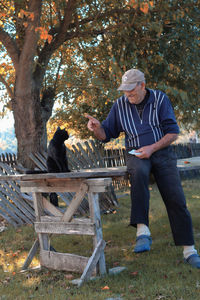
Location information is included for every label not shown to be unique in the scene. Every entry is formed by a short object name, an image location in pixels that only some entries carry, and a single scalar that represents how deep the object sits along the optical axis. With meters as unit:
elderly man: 3.66
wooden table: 3.66
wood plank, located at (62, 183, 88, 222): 3.83
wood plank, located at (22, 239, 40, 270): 4.40
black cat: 5.26
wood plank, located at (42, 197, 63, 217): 4.27
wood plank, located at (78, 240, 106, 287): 3.58
